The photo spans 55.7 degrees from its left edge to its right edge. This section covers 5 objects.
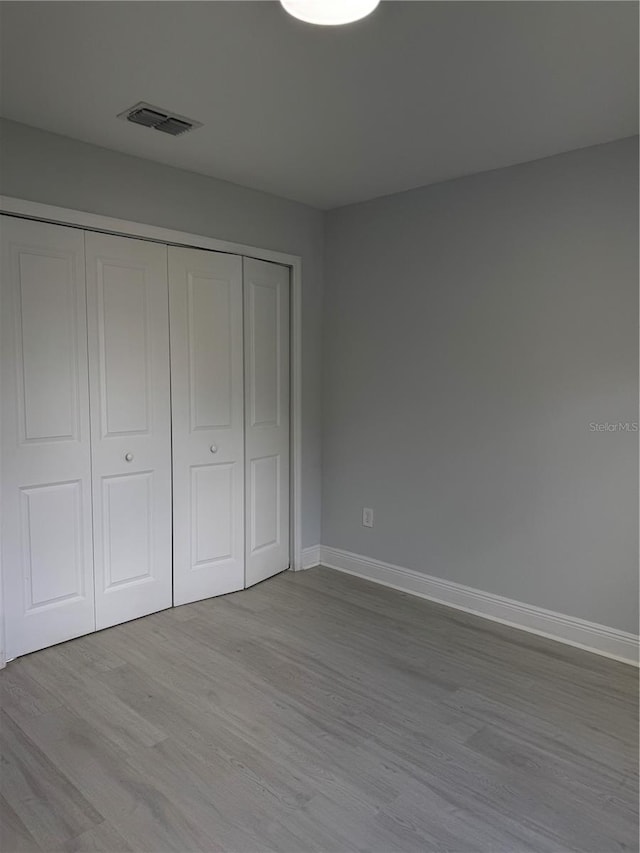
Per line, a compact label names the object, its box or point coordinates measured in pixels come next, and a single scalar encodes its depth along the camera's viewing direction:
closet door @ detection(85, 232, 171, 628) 2.98
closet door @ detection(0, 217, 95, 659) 2.67
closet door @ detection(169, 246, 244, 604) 3.32
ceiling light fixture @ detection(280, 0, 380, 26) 1.58
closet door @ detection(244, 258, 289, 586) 3.67
